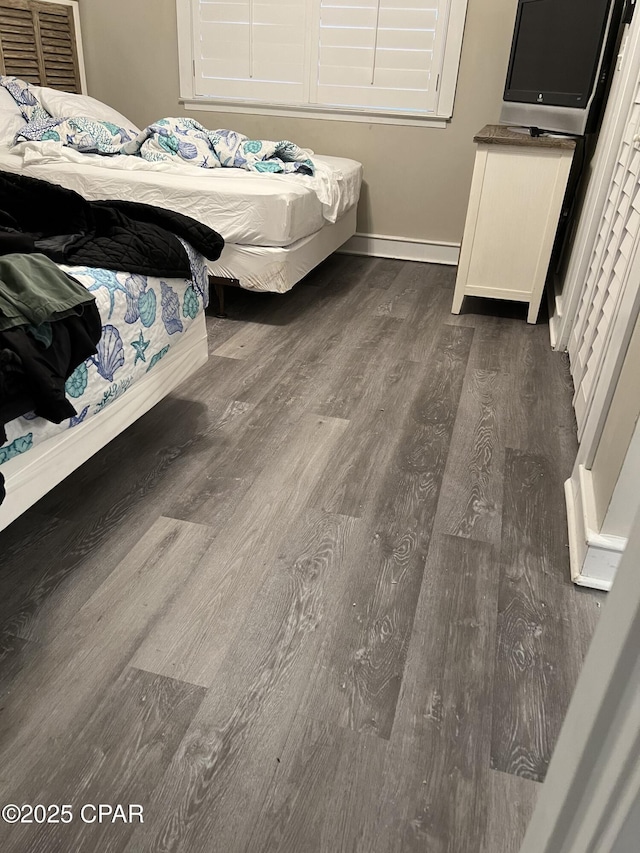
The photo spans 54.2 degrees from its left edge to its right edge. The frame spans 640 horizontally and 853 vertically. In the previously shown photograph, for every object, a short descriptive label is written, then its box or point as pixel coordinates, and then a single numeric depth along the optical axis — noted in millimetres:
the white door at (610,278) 1823
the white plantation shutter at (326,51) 3715
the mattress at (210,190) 2805
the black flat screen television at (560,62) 2754
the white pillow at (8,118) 3350
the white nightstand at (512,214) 2881
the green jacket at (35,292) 1252
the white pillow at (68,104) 3664
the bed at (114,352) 1376
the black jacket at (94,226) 1675
